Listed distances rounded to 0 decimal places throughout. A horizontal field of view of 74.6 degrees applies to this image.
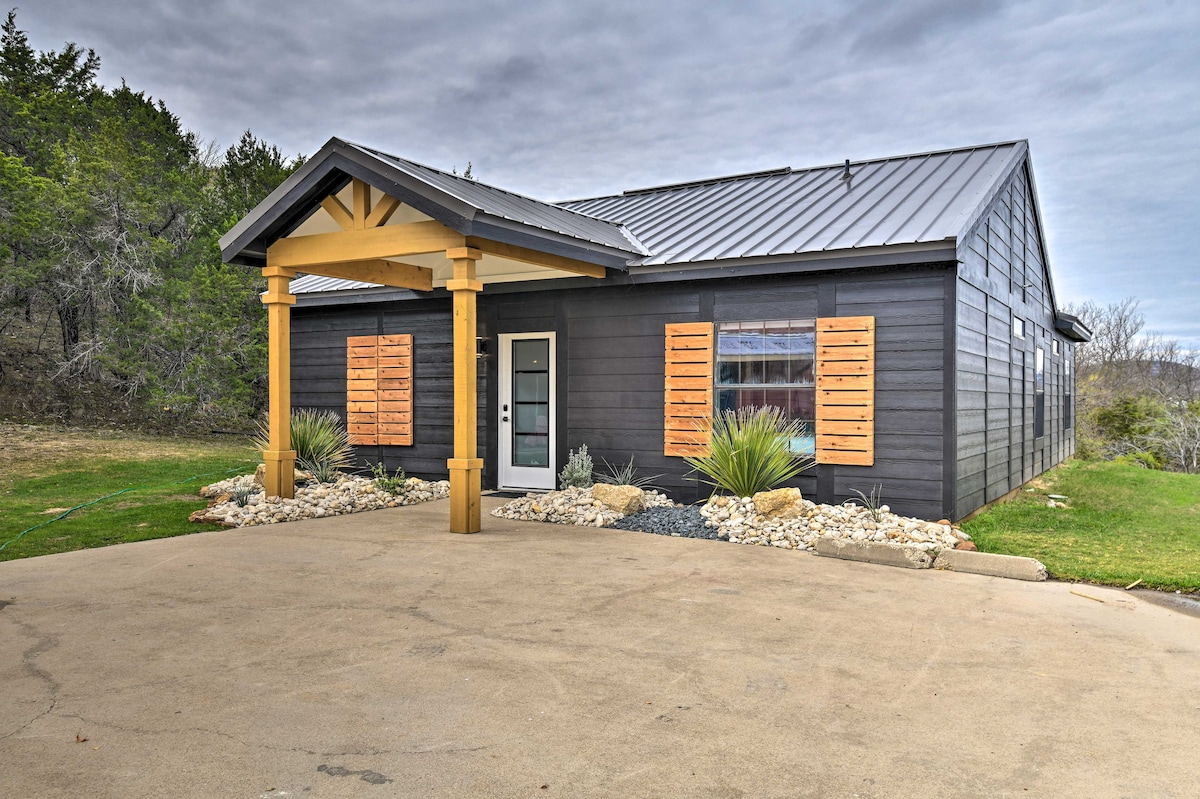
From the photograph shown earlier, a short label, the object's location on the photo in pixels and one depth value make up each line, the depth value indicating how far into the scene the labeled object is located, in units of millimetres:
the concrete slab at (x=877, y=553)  5520
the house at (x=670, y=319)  6625
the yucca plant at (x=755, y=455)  6980
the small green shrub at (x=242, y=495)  7629
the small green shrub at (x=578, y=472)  8031
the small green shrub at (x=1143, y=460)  16297
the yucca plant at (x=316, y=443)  8984
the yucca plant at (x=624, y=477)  7996
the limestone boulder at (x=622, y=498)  7223
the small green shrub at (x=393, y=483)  8461
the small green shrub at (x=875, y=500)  6848
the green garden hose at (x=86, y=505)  6340
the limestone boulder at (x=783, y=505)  6586
